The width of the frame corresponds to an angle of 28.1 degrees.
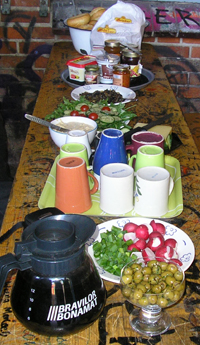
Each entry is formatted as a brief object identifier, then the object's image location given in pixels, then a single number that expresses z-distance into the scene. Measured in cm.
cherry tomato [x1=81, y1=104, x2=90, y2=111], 158
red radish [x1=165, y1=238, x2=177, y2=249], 90
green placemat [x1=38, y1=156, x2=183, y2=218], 108
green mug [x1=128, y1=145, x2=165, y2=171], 110
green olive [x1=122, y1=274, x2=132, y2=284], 72
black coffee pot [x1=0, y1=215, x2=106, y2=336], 66
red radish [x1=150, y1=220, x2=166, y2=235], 95
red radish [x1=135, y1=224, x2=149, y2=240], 92
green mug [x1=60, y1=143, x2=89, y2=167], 113
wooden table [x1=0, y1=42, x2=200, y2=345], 73
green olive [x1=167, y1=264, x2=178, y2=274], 73
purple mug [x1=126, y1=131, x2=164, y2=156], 121
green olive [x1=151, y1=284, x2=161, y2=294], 69
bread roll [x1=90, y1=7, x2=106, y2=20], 236
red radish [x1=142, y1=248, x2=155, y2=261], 84
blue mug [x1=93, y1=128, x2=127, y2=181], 115
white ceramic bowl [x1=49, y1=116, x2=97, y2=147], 136
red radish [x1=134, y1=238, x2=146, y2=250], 89
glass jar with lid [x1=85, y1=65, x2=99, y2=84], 194
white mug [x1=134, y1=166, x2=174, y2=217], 101
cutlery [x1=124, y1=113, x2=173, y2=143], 133
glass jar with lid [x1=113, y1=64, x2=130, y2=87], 190
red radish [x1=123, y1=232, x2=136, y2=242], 91
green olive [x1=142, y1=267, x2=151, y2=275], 73
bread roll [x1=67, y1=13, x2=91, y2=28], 229
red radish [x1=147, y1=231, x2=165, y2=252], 89
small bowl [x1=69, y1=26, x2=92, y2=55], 228
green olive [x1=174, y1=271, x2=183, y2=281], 72
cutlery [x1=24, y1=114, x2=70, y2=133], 134
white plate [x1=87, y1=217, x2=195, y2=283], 85
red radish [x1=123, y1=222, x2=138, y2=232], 94
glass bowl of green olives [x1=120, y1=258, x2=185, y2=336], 69
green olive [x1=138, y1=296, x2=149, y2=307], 68
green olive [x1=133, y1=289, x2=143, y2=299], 69
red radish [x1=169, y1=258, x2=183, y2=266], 81
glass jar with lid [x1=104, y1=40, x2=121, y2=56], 207
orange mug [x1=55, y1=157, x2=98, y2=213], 103
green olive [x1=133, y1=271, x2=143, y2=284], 72
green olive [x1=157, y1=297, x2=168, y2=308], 68
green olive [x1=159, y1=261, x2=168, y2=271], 75
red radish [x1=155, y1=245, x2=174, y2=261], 86
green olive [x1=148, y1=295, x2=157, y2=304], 68
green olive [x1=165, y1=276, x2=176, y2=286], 71
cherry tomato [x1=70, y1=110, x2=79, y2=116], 152
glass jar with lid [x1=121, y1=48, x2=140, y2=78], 200
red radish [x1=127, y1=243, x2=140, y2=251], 88
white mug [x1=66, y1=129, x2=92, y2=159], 124
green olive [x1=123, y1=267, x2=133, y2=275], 73
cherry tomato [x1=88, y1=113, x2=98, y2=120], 150
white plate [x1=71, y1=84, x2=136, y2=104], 184
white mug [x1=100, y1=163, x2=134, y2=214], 102
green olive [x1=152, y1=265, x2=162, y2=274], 74
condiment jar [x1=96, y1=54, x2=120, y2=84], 198
